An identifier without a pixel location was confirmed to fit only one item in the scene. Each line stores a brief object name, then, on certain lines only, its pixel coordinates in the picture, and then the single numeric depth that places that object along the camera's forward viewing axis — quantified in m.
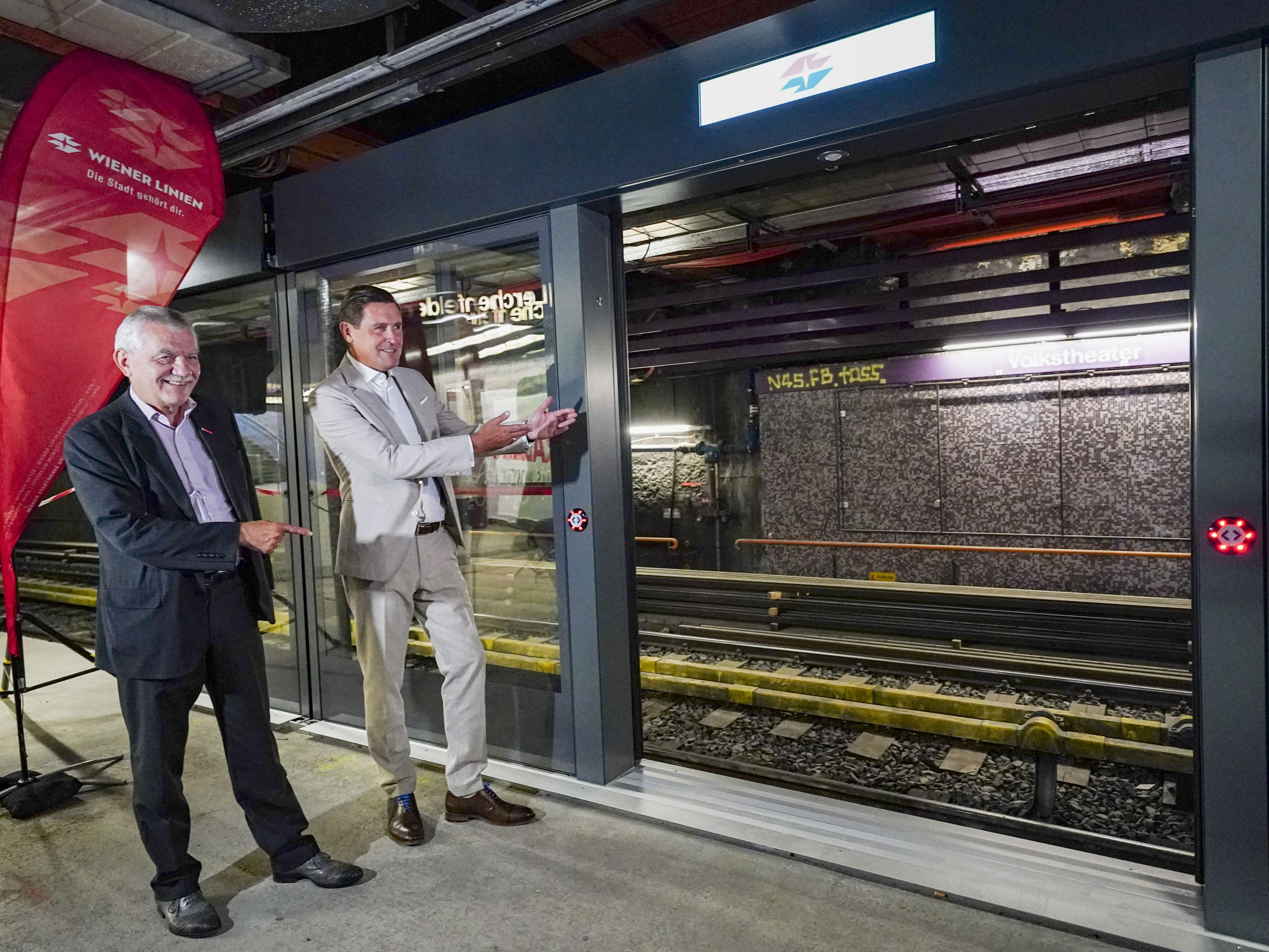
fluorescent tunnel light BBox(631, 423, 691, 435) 11.66
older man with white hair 2.45
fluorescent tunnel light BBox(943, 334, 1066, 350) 8.18
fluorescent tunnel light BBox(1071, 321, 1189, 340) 7.30
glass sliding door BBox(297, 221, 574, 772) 3.77
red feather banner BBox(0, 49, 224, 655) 3.34
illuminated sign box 2.60
